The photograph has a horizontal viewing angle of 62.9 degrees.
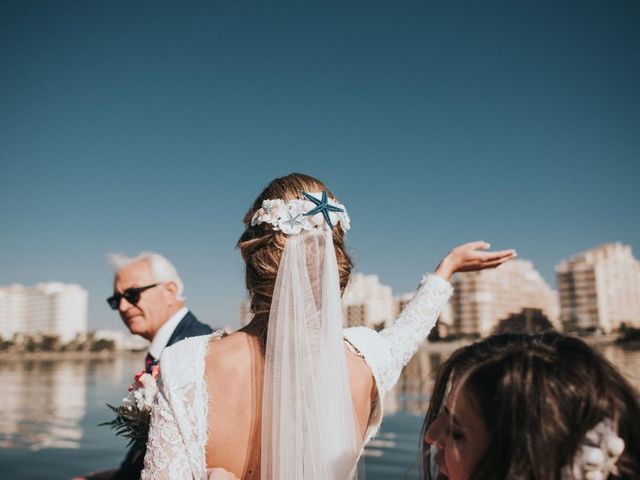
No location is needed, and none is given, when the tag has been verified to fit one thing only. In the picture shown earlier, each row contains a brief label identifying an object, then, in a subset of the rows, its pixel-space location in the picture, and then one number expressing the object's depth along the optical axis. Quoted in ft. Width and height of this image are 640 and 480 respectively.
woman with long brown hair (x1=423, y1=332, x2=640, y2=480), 3.57
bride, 5.03
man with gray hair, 10.54
